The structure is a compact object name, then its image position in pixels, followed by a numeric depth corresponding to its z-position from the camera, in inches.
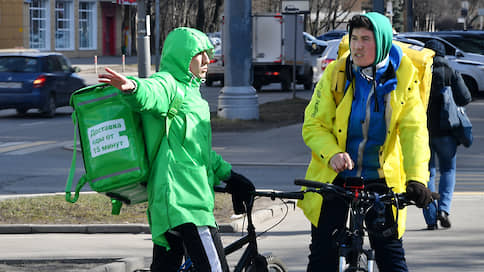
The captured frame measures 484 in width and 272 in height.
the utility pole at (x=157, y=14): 1778.5
